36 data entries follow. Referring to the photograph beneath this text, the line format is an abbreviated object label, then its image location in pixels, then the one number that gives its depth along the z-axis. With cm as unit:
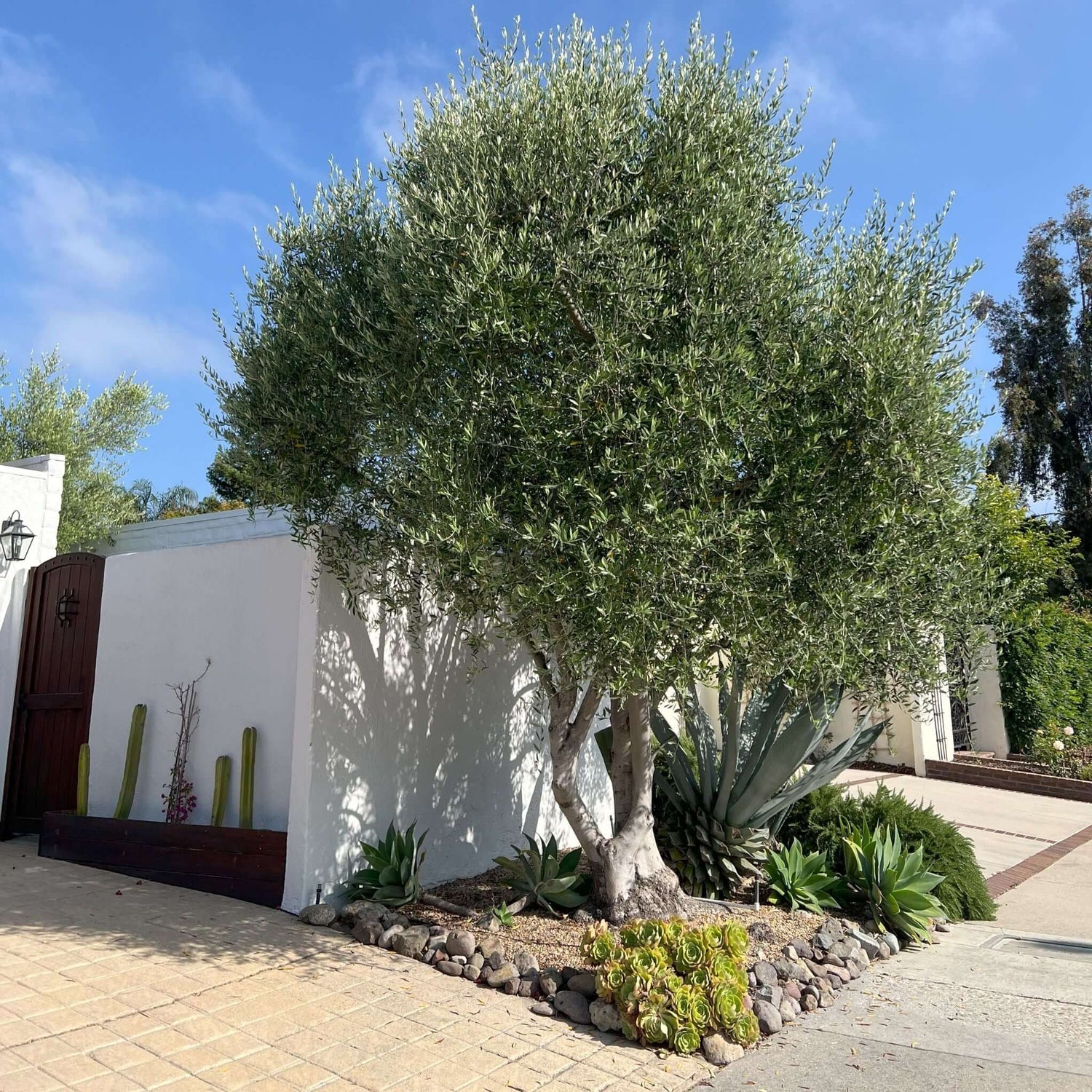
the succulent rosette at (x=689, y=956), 472
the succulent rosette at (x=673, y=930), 489
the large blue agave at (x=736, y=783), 686
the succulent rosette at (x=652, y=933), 488
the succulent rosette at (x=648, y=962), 461
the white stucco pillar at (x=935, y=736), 1527
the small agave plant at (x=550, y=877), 626
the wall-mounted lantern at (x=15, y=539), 860
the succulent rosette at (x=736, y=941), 492
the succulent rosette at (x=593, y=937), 502
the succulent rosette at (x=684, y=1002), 445
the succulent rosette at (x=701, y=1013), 445
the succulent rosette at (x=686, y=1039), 438
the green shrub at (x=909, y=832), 714
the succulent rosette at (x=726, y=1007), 455
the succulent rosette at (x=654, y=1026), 441
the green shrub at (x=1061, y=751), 1484
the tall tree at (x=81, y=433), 1705
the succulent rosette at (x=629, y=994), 455
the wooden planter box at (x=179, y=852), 641
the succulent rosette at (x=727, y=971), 471
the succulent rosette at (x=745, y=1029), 454
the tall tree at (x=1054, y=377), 2350
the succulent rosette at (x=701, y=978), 465
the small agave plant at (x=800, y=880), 659
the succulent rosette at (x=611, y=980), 468
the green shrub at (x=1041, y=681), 1619
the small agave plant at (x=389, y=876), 628
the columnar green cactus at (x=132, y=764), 744
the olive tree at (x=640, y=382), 498
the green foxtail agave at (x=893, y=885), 639
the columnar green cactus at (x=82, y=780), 762
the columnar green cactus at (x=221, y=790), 692
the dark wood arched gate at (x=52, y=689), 828
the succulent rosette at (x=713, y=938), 484
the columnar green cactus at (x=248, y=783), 685
